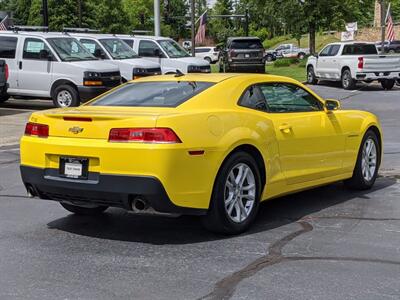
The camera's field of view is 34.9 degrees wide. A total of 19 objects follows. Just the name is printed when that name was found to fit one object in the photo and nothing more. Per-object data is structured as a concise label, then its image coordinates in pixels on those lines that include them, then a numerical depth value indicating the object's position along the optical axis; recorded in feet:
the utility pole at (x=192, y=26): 110.05
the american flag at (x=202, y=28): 133.80
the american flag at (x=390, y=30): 112.98
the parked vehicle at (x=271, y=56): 209.46
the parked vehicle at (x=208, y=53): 208.80
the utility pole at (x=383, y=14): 98.94
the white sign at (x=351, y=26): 123.15
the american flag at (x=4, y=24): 82.82
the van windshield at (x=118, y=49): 66.03
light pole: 95.76
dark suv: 110.63
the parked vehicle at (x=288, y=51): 209.51
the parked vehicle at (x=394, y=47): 190.55
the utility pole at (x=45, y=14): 86.08
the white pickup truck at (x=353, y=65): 79.61
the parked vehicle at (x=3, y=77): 51.90
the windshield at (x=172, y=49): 73.49
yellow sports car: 17.20
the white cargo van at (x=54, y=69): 56.13
